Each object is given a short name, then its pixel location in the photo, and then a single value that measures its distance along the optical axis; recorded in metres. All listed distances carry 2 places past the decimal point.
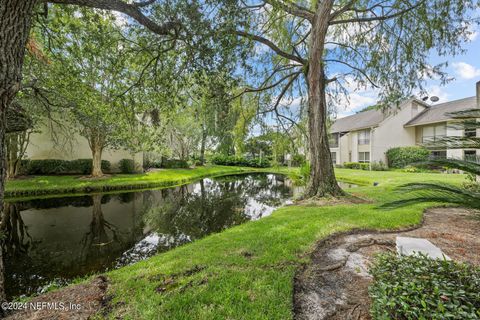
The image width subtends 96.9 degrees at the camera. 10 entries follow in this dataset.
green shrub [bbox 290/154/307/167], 10.33
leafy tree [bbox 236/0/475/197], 6.53
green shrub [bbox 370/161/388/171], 21.97
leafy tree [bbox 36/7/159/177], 4.49
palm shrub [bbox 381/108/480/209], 1.55
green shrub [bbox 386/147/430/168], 20.78
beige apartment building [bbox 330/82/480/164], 21.02
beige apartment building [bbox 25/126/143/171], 14.51
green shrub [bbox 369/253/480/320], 1.61
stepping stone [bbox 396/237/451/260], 2.70
